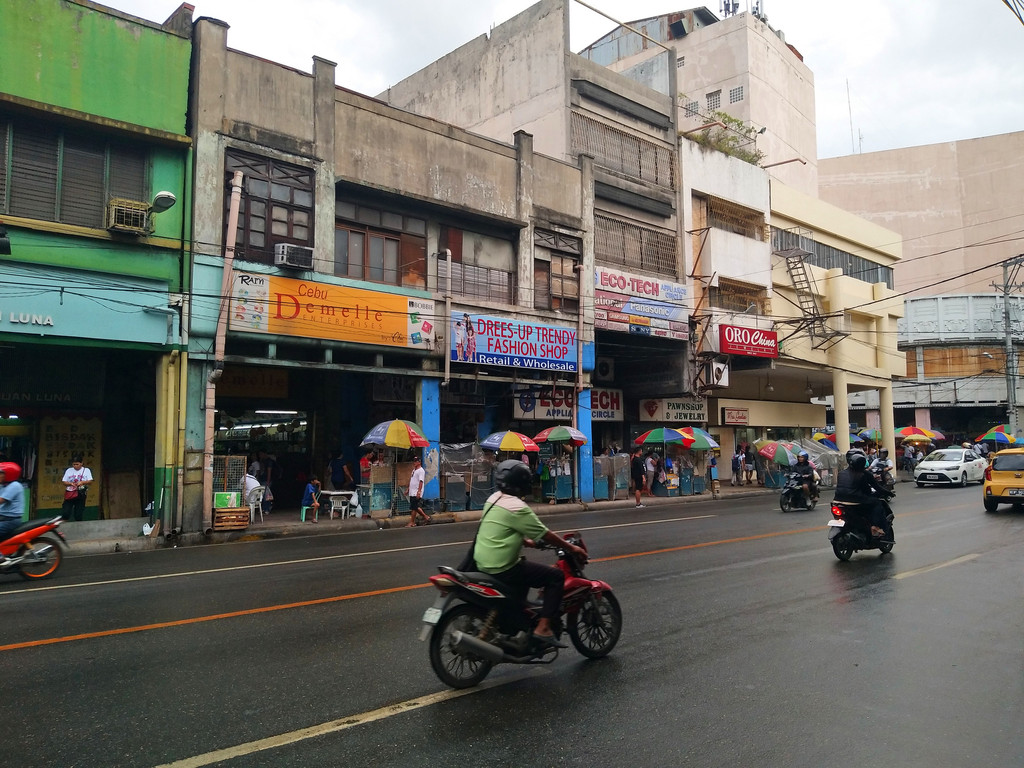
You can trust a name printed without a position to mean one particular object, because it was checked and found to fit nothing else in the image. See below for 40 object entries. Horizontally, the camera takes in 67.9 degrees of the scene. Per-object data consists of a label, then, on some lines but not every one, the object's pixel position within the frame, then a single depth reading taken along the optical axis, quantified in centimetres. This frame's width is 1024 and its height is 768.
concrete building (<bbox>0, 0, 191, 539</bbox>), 1543
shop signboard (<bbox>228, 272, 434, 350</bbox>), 1798
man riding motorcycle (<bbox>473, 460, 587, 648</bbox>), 548
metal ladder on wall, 3394
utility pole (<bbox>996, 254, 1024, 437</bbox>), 3950
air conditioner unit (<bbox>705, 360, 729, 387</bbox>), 2970
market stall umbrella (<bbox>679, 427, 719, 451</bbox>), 2616
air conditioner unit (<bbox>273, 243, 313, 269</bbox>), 1836
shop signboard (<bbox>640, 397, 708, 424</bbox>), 2998
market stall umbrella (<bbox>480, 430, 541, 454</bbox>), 2100
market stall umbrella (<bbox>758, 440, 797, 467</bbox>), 2697
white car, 2983
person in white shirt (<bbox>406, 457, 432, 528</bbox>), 1897
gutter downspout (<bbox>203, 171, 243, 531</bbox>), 1669
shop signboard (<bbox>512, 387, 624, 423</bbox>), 2516
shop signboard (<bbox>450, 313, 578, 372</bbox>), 2219
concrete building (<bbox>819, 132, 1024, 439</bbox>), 5297
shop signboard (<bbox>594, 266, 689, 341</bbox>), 2683
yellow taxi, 1789
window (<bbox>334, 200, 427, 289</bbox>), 2078
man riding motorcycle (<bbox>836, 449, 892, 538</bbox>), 1110
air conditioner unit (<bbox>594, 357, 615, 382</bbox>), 3048
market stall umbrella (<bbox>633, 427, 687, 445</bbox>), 2572
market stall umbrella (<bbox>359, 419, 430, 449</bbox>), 1873
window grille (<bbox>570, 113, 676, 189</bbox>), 2789
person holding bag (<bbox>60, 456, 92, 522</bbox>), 1600
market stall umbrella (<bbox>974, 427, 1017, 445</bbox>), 4059
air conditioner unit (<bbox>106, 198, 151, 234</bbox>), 1606
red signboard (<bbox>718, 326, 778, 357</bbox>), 2942
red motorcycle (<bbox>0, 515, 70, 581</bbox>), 1041
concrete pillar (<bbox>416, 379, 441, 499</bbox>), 2120
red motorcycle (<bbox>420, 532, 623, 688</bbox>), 531
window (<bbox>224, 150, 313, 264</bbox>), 1850
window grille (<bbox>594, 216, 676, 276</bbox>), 2785
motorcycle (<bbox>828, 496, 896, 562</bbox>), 1096
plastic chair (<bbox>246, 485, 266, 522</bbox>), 1791
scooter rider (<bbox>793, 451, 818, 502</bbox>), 2041
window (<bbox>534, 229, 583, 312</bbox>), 2520
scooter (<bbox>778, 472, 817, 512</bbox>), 2042
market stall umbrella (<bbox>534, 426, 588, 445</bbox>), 2323
